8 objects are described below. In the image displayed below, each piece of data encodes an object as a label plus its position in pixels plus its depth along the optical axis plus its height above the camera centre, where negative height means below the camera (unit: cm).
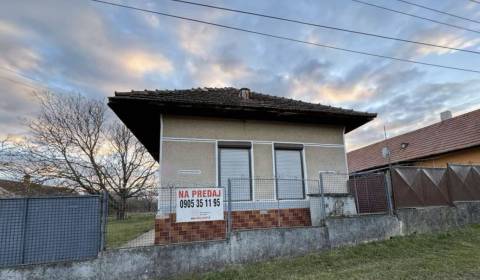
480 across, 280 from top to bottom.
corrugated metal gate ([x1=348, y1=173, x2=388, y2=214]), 924 +7
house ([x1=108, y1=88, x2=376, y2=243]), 852 +163
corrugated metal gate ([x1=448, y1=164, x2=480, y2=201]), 1061 +31
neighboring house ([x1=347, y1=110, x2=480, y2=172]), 1636 +283
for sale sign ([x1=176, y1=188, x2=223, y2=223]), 698 -11
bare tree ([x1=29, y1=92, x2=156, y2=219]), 2206 +436
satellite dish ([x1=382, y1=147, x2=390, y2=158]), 2117 +284
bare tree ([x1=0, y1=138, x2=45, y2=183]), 1742 +264
